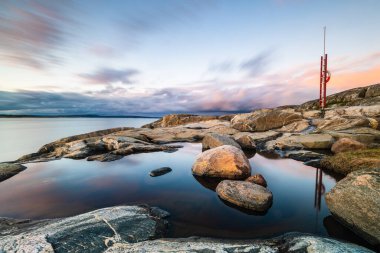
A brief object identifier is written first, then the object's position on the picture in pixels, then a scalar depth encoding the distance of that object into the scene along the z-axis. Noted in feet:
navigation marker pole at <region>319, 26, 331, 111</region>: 102.69
